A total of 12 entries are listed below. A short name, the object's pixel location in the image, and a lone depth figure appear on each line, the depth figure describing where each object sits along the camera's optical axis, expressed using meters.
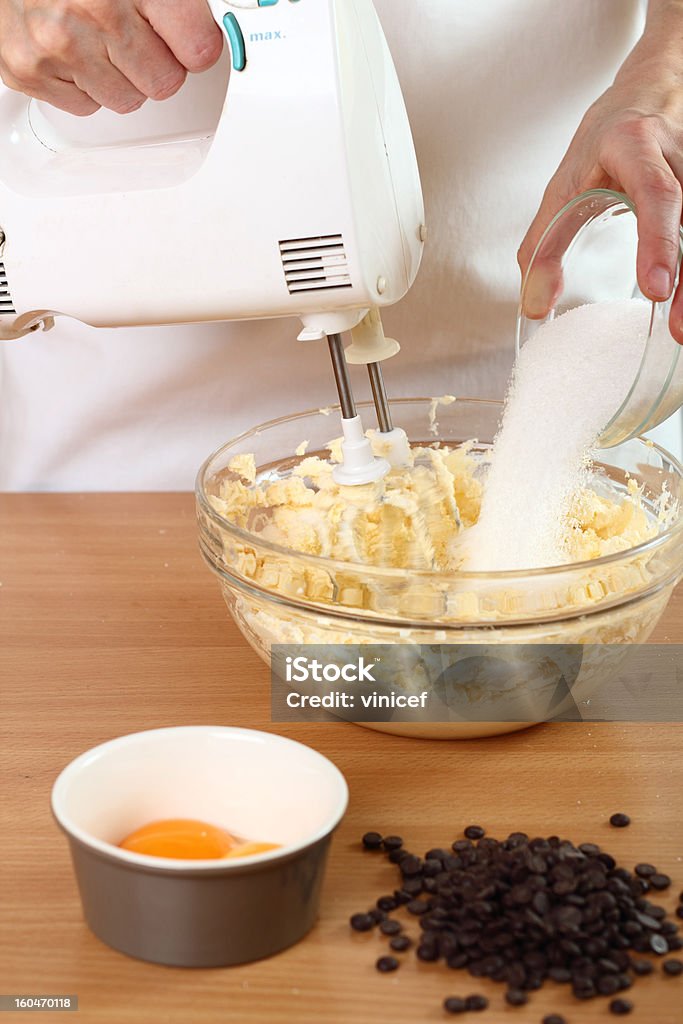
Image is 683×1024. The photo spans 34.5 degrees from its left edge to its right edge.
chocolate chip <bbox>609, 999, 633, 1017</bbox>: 0.69
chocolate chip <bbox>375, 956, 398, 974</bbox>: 0.73
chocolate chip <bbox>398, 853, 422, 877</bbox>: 0.80
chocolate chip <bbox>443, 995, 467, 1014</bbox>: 0.69
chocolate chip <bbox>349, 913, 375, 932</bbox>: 0.76
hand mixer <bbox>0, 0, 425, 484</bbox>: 0.85
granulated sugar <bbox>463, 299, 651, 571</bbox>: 0.98
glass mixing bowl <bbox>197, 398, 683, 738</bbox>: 0.88
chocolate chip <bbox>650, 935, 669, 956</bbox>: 0.73
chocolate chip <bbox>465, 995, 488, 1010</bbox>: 0.70
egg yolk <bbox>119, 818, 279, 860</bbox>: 0.75
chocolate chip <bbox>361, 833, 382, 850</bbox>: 0.85
